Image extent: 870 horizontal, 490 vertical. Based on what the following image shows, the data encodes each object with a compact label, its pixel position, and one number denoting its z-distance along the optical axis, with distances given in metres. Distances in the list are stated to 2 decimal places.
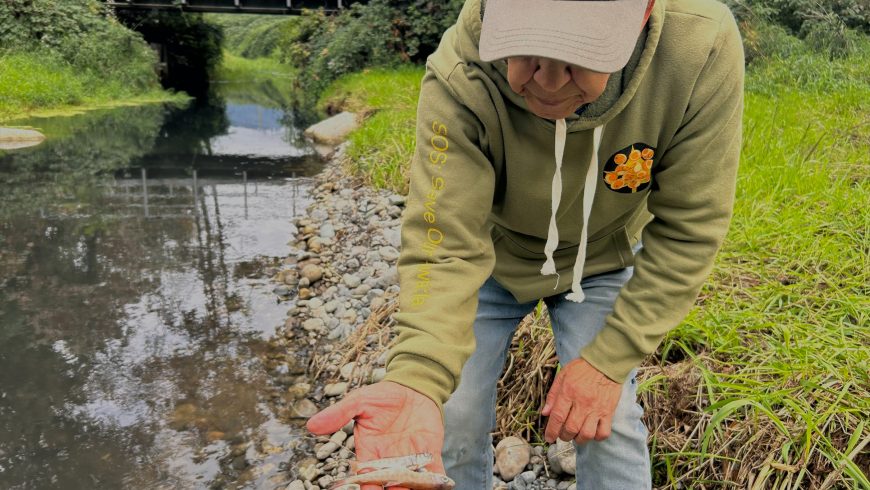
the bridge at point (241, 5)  19.14
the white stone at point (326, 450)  2.68
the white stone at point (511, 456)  2.29
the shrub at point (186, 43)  22.67
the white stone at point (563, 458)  2.25
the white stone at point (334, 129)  10.13
